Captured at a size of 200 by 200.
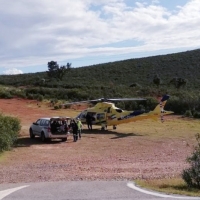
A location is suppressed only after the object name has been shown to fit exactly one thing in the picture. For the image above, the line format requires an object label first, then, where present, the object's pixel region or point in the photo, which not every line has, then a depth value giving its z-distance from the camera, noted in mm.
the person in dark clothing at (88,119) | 31531
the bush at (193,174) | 11219
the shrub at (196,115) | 42625
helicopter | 29688
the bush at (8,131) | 20828
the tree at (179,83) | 67188
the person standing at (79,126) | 26278
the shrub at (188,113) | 43119
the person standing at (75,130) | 25844
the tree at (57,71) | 79250
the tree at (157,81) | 71638
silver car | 25203
